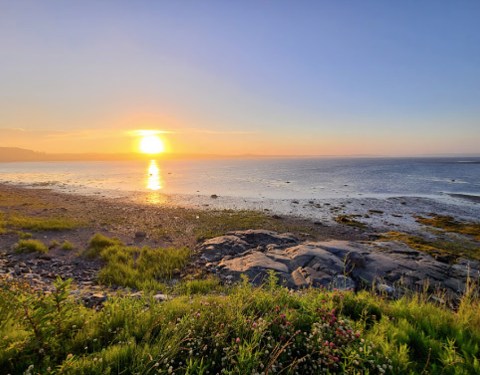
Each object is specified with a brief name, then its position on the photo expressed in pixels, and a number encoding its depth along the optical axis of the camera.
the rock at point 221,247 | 15.31
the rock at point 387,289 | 9.29
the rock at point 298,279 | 10.37
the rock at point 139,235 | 20.02
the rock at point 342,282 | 9.95
